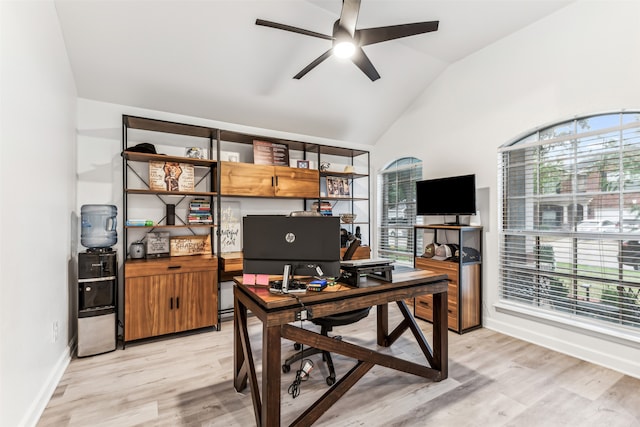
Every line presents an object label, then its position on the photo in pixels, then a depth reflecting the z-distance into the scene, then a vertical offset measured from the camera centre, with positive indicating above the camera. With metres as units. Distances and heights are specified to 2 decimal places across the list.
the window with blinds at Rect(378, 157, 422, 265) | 4.67 +0.10
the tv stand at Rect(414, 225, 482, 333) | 3.31 -0.73
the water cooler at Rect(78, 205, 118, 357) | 2.77 -0.75
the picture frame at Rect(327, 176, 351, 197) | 4.62 +0.43
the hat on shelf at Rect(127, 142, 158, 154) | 3.22 +0.72
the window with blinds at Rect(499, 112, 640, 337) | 2.57 -0.07
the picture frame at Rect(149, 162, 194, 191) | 3.27 +0.43
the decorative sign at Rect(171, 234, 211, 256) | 3.56 -0.36
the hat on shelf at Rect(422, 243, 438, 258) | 3.66 -0.44
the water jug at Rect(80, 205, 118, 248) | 2.99 -0.11
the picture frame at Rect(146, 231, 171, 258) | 3.43 -0.34
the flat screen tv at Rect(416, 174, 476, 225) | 3.39 +0.21
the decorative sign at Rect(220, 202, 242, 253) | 3.92 -0.16
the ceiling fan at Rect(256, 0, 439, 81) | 2.19 +1.42
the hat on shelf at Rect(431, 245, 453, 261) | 3.55 -0.46
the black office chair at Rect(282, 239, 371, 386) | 2.27 -0.82
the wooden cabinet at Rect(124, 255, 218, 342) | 2.99 -0.84
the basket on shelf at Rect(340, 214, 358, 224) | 4.59 -0.06
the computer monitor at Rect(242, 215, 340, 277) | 1.87 -0.18
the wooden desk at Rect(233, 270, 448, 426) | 1.63 -0.74
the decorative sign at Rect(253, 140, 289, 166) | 3.96 +0.82
